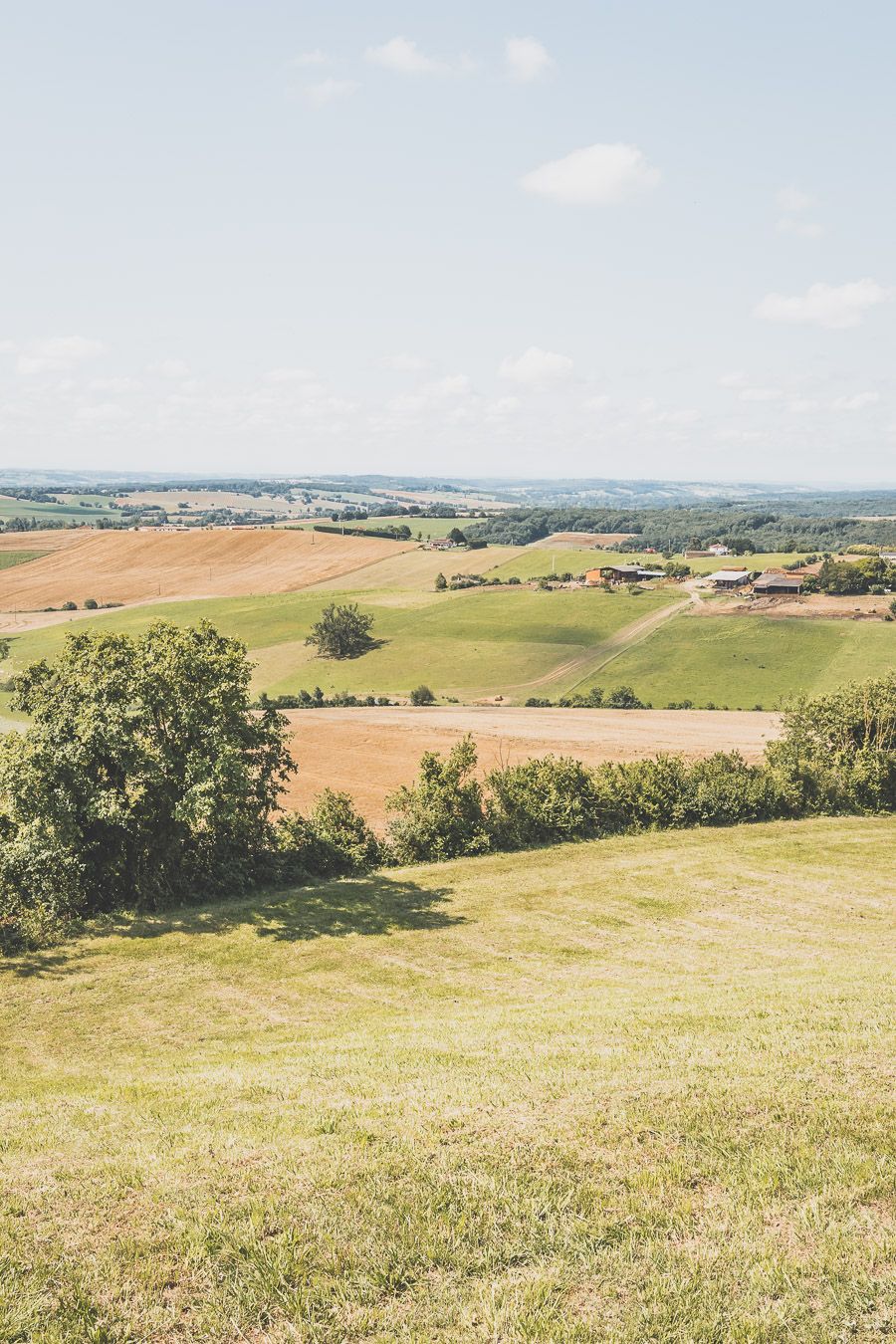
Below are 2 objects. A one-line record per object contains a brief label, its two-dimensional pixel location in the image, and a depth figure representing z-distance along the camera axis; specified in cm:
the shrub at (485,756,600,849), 4512
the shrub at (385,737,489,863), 4325
